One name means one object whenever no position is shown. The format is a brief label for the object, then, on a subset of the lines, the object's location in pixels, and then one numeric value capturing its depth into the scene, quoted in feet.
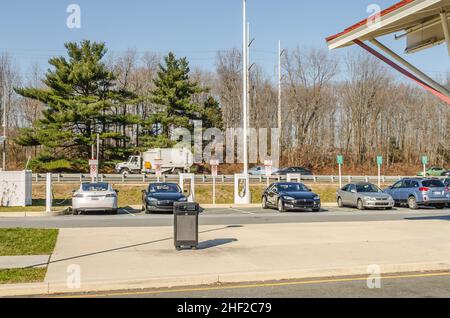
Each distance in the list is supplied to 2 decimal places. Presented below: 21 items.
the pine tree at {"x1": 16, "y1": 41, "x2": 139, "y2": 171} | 183.21
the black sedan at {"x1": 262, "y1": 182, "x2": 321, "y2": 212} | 86.07
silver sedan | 92.53
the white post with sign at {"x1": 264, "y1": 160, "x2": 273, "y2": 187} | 107.34
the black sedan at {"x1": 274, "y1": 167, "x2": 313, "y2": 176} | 197.88
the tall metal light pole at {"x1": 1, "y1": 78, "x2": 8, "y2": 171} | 244.34
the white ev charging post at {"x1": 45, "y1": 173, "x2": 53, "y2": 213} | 80.28
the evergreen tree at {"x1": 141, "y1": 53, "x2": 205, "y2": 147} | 205.26
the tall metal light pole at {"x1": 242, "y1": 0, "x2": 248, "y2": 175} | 108.17
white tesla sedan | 79.30
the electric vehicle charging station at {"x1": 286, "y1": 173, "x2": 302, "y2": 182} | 131.22
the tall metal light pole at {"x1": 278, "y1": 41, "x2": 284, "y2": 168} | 190.75
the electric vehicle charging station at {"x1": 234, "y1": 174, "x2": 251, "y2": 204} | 106.73
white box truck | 191.01
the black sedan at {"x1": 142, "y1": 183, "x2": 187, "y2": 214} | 80.79
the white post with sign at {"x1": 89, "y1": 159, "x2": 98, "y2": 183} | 102.32
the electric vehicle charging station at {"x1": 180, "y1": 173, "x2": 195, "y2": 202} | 101.90
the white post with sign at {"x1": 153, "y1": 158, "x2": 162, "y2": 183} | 112.37
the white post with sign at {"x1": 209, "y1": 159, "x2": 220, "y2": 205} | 105.62
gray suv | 95.25
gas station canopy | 44.93
